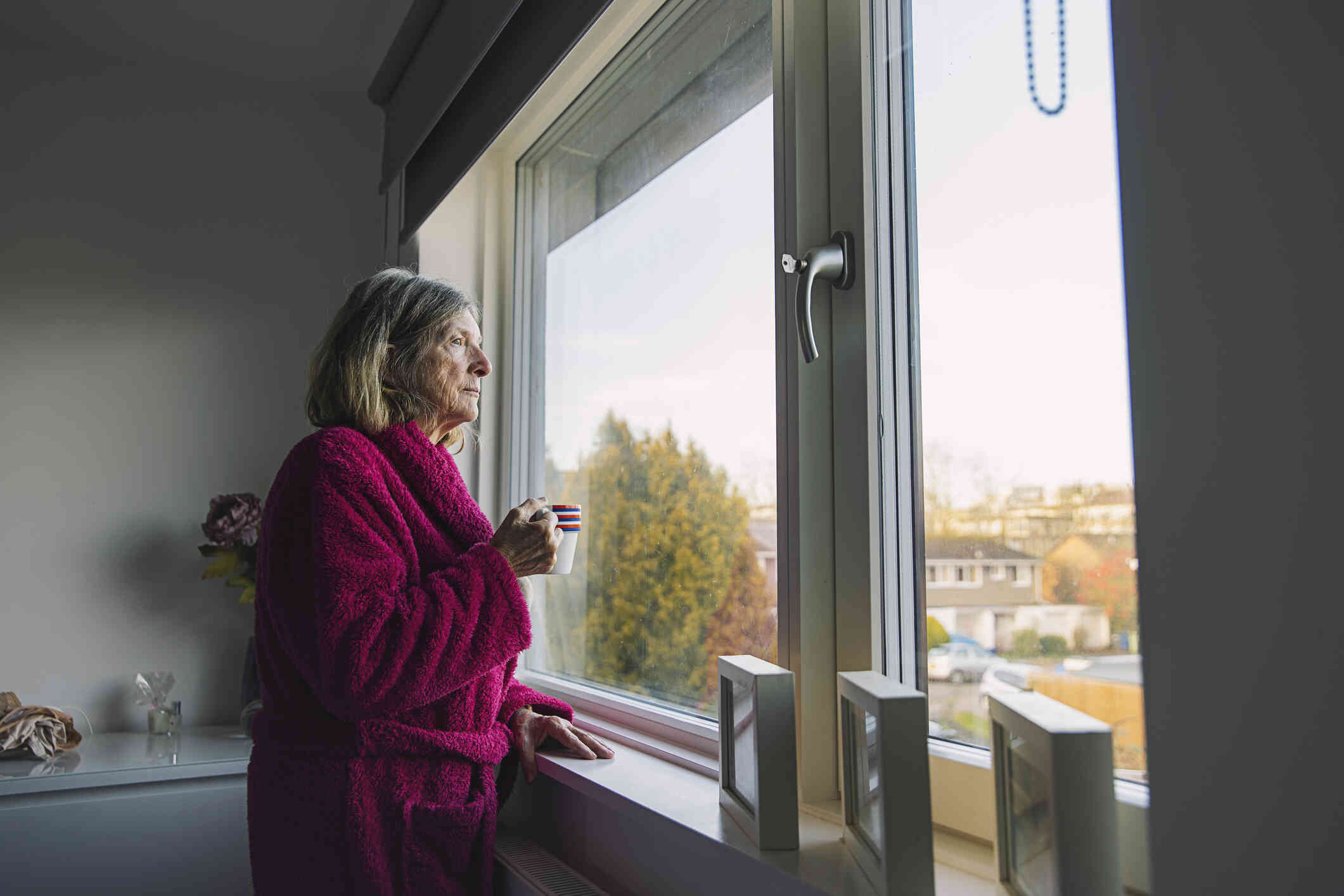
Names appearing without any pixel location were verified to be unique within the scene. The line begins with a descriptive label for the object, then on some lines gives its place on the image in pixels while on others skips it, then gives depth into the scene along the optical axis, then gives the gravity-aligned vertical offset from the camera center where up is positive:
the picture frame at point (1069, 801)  0.57 -0.17
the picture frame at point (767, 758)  0.85 -0.22
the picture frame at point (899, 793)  0.70 -0.21
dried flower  2.09 +0.01
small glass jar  2.05 -0.43
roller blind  1.39 +0.80
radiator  1.14 -0.45
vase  2.07 -0.35
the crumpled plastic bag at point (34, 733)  1.78 -0.41
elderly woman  1.07 -0.12
